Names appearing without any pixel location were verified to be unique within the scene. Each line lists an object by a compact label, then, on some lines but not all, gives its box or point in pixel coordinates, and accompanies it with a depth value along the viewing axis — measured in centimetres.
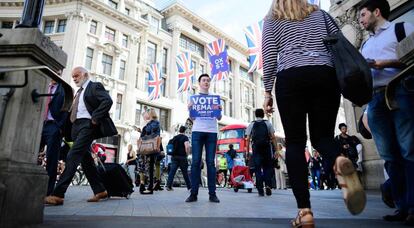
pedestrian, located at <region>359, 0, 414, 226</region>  264
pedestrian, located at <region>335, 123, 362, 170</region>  768
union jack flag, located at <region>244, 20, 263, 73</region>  1436
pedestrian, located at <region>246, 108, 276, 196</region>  648
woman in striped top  217
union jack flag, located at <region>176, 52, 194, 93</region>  2073
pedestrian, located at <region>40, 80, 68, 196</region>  412
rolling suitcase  488
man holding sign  458
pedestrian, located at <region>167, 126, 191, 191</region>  813
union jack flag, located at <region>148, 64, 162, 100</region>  2170
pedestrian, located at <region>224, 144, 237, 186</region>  1301
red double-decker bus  1939
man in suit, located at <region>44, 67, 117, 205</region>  388
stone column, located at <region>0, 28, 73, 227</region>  199
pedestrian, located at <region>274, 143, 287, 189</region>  1315
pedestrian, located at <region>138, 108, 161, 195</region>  677
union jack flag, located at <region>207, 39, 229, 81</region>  1805
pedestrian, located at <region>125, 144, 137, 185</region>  1266
